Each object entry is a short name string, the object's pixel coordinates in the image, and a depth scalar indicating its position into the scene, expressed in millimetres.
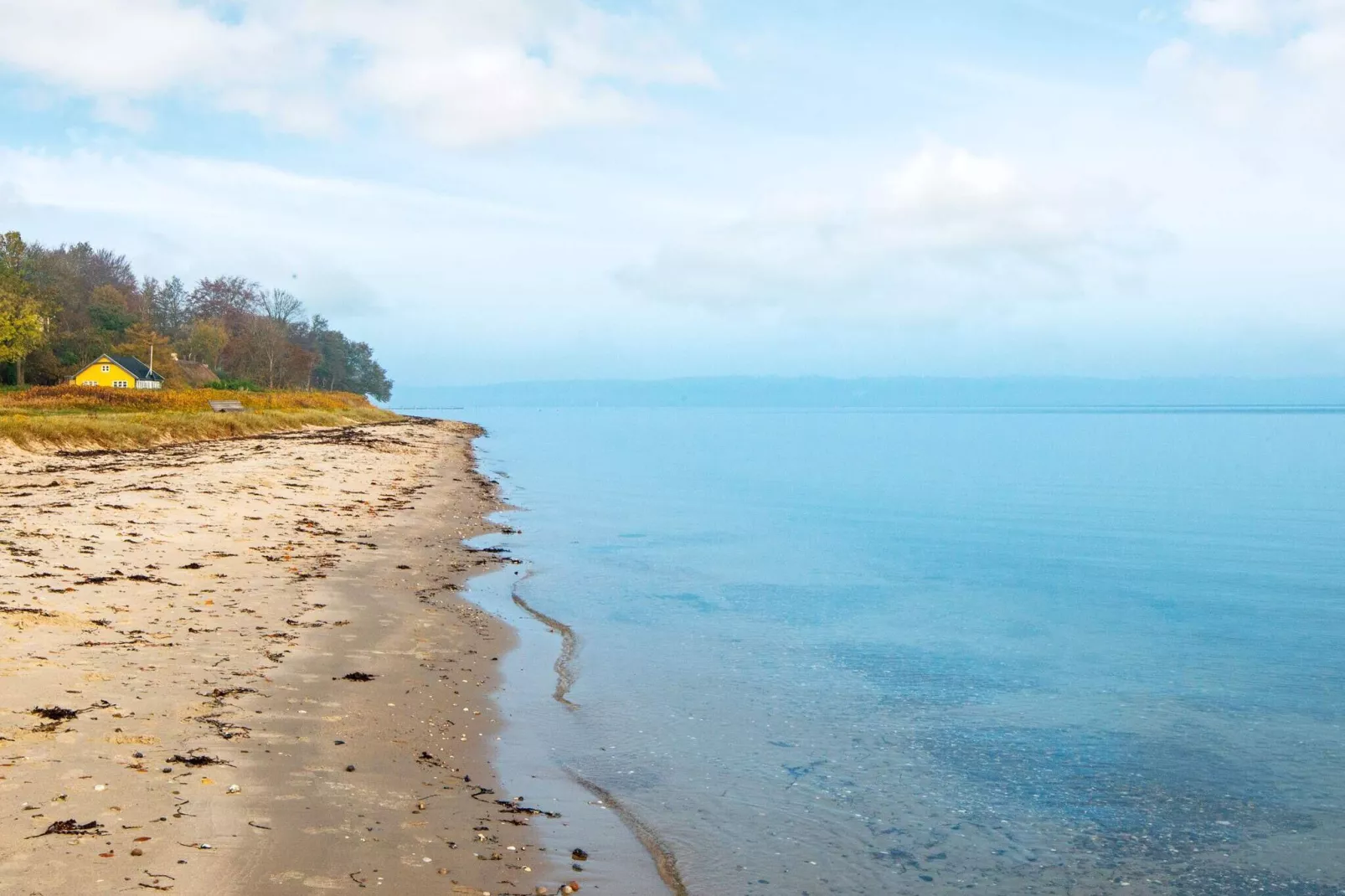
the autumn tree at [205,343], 99125
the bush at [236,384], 90812
